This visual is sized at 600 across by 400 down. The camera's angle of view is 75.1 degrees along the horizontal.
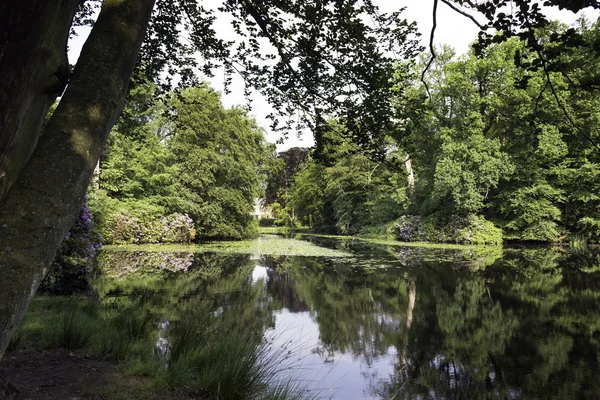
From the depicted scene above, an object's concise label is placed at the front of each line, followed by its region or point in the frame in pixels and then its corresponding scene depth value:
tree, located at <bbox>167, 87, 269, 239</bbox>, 21.89
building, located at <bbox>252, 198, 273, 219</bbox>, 58.28
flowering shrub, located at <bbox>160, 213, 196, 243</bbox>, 19.98
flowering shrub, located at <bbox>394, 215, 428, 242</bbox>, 23.69
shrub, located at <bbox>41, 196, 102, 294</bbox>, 6.47
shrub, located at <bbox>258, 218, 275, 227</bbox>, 55.81
